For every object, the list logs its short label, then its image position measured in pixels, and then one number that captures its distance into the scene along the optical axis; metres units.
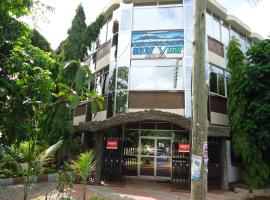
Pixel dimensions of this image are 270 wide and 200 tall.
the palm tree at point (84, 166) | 7.62
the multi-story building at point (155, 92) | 13.21
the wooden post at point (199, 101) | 4.45
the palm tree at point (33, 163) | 7.15
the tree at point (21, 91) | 5.74
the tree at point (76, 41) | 14.78
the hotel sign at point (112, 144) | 13.04
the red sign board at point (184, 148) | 12.42
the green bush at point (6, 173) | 11.67
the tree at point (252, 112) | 13.02
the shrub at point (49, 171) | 13.12
